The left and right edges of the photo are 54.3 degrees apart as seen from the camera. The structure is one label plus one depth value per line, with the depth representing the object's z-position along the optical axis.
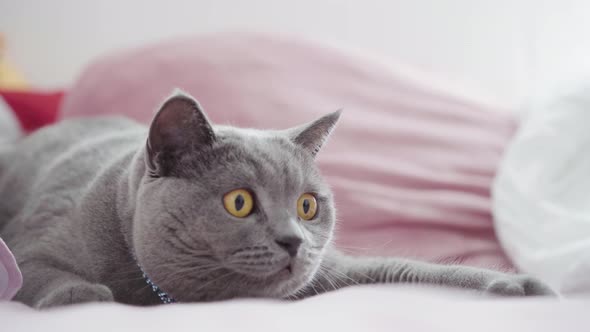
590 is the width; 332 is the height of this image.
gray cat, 0.85
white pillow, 1.19
